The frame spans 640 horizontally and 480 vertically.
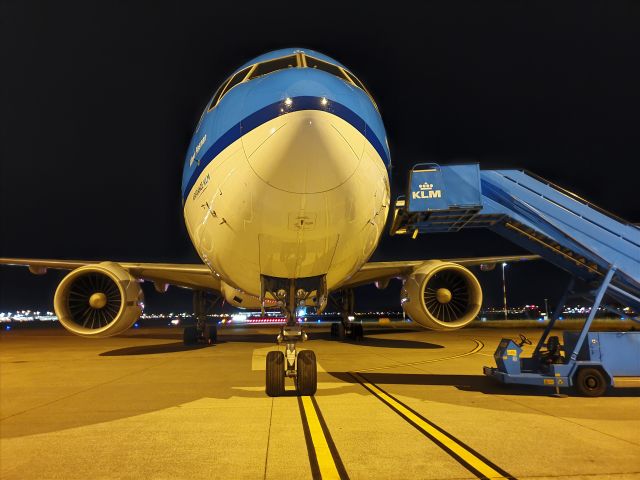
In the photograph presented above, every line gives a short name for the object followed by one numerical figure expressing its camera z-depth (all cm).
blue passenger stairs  681
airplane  390
